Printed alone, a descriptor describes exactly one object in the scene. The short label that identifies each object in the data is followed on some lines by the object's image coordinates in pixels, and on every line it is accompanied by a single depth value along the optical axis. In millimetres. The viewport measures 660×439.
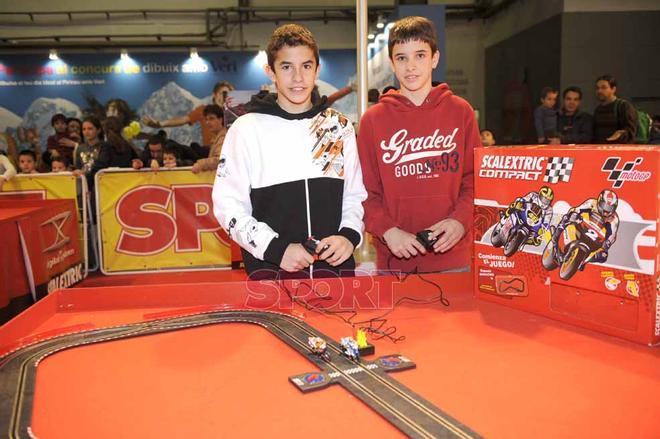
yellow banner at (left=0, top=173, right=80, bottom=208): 5750
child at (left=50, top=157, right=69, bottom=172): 6773
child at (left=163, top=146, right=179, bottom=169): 5922
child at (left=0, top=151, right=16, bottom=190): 5618
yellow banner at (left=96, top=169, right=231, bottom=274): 5703
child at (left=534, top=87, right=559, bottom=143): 7364
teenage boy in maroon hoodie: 2061
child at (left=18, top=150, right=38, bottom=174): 6758
